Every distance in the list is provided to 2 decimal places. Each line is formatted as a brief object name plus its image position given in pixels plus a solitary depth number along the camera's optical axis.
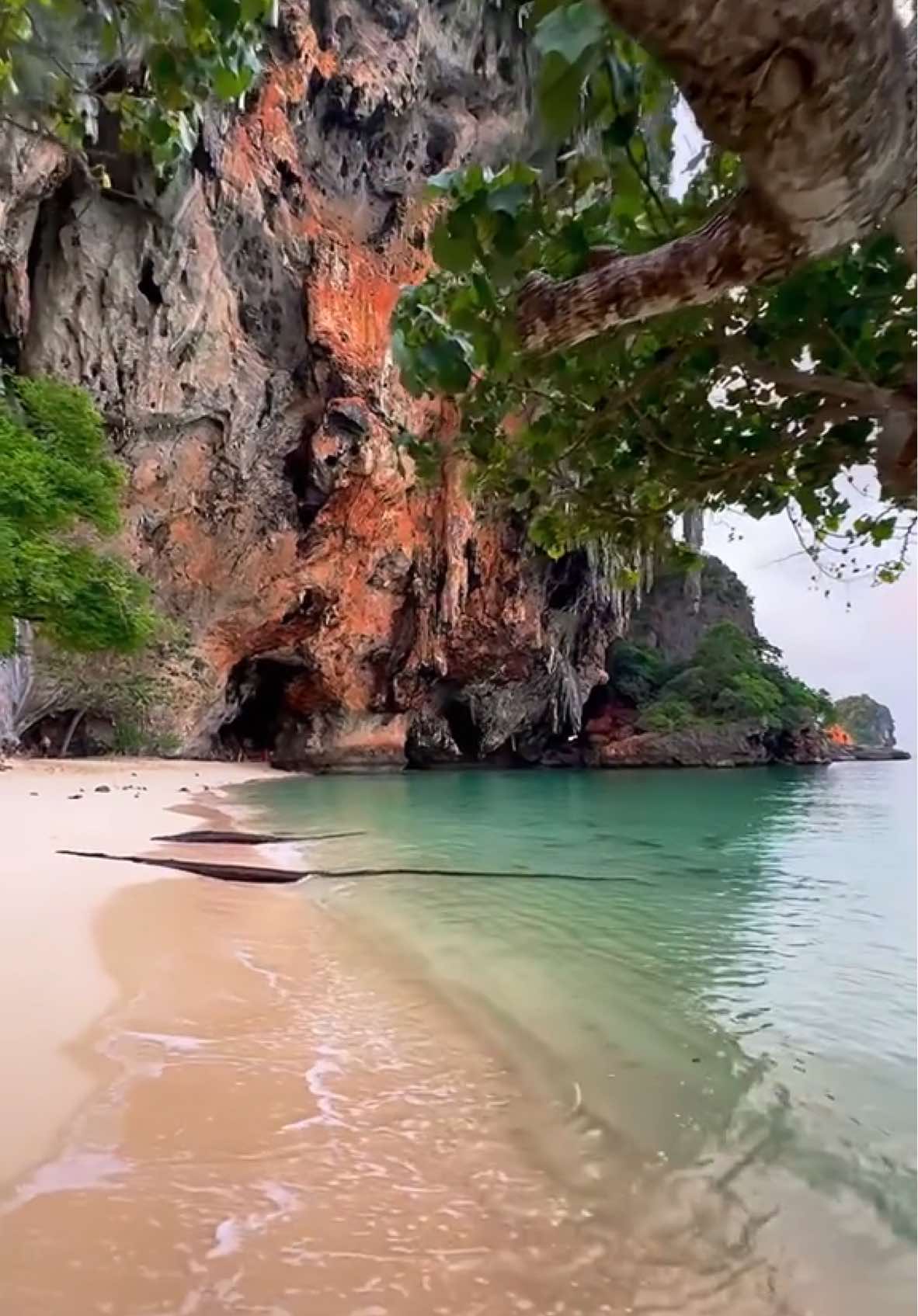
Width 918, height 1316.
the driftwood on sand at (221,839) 6.93
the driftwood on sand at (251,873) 5.42
